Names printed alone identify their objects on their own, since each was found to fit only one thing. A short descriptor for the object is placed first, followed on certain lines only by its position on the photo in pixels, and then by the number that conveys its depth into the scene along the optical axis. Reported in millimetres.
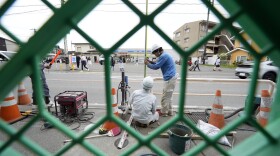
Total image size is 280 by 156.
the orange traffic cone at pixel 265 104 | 2922
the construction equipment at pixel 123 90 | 3799
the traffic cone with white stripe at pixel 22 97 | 4438
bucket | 2340
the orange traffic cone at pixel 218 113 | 3123
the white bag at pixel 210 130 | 2626
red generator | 3324
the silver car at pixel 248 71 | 8141
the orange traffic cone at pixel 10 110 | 3326
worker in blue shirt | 3662
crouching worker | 3061
